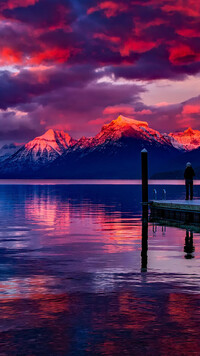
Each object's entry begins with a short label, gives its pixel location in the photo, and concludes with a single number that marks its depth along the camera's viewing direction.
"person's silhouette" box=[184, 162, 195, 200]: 48.25
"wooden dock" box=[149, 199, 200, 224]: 41.44
